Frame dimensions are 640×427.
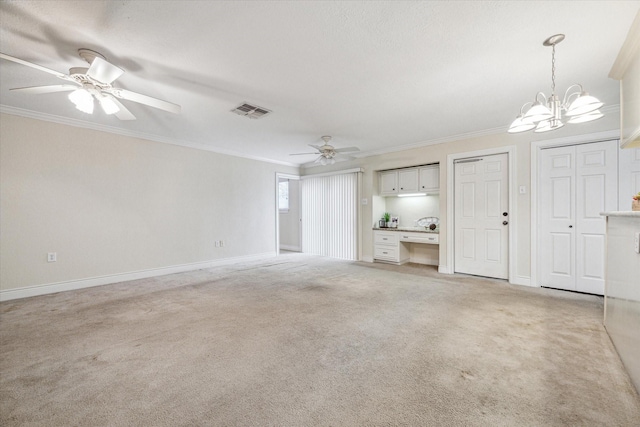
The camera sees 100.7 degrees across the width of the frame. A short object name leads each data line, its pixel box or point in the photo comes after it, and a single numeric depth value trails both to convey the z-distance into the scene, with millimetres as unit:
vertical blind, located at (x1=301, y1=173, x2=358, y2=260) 6414
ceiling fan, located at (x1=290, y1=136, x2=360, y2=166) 4816
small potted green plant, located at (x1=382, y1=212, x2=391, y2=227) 6188
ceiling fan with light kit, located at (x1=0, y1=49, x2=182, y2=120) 2131
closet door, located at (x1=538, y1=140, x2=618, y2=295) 3514
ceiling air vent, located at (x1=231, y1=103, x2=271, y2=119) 3508
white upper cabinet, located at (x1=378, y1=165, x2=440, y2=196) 5242
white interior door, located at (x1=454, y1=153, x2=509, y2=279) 4340
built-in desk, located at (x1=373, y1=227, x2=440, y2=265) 5270
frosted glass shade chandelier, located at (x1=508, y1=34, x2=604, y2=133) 2113
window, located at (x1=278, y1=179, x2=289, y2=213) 8359
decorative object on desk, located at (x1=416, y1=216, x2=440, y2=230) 5465
